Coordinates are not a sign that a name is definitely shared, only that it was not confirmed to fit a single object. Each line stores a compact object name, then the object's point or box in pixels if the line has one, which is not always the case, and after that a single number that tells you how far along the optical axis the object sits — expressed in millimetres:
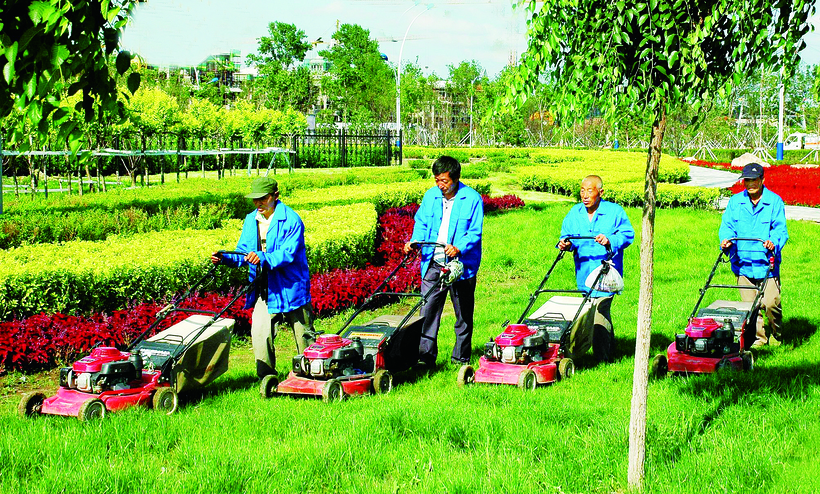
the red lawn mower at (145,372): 5434
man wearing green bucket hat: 6309
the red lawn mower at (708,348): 6473
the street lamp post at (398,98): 40531
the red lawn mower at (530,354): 6336
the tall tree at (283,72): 56938
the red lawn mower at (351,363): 6059
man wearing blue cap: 7555
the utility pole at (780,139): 38553
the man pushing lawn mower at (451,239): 6957
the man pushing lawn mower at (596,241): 6996
